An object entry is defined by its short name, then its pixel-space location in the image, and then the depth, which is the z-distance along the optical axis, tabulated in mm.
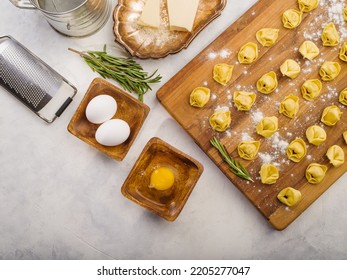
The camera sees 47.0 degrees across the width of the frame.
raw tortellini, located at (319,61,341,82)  1203
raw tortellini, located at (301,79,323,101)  1202
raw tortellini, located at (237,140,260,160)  1186
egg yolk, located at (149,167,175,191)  1157
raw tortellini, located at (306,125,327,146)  1192
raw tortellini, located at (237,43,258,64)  1195
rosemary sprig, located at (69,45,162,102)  1188
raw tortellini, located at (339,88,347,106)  1211
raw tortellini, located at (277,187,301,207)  1179
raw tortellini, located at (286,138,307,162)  1198
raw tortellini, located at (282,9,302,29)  1206
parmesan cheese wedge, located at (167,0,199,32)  1167
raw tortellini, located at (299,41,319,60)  1202
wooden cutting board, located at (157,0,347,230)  1202
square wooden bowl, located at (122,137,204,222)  1119
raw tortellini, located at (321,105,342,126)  1190
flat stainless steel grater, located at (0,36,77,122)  1163
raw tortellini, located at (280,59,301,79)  1197
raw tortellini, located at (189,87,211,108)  1177
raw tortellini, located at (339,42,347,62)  1211
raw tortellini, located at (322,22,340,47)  1206
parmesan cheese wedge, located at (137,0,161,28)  1171
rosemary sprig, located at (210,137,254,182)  1178
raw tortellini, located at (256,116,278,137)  1191
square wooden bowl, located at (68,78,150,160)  1120
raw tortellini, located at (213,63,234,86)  1183
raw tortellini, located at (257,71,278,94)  1189
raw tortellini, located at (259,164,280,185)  1189
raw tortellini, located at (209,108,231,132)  1178
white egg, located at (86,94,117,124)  1110
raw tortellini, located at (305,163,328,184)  1187
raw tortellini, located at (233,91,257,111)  1187
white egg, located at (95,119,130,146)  1099
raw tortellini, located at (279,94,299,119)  1190
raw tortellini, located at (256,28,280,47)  1196
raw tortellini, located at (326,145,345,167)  1190
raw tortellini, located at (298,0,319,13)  1206
